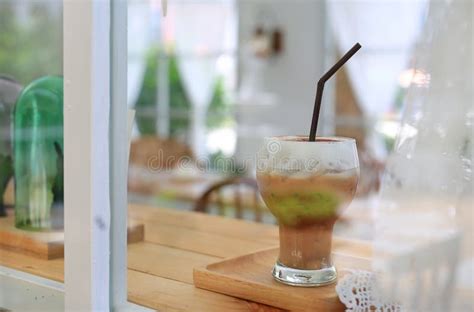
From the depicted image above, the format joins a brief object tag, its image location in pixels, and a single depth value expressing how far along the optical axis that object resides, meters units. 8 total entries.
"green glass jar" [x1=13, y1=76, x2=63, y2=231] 0.98
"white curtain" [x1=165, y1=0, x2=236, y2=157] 4.65
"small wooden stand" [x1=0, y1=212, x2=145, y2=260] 0.91
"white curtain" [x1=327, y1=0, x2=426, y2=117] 3.69
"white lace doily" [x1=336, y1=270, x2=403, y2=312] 0.69
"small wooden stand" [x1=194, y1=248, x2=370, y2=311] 0.71
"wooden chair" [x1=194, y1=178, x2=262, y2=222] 1.99
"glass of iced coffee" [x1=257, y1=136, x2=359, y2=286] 0.74
